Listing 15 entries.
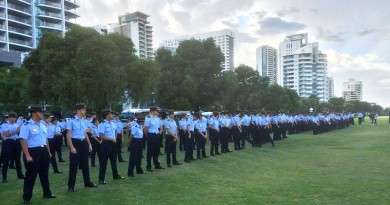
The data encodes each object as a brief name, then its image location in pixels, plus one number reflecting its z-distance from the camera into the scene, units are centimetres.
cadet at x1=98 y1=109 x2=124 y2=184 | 961
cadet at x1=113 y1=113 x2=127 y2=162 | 1467
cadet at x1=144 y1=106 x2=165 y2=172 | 1138
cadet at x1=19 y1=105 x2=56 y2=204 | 739
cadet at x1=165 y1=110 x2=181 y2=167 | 1245
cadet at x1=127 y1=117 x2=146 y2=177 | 1067
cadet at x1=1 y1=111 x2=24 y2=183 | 1051
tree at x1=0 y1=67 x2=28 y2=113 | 3284
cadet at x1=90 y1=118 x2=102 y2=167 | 1331
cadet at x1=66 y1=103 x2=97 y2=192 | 872
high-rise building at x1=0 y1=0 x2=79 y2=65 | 6675
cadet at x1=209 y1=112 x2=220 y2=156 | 1588
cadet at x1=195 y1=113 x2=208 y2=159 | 1455
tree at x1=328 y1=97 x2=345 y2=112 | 10318
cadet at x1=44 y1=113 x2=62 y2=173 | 1205
